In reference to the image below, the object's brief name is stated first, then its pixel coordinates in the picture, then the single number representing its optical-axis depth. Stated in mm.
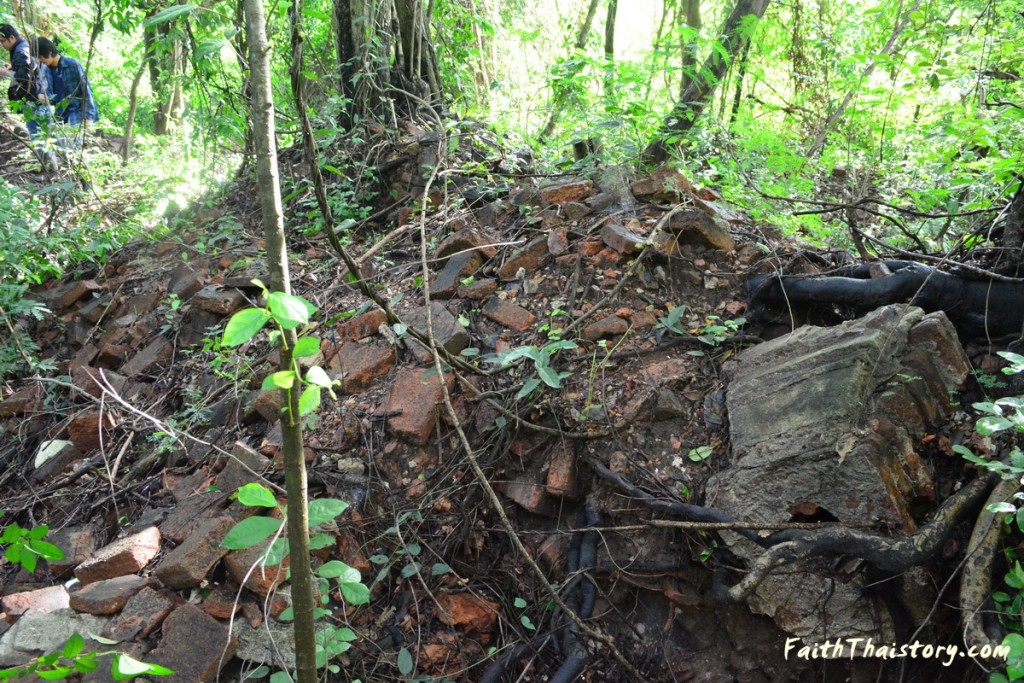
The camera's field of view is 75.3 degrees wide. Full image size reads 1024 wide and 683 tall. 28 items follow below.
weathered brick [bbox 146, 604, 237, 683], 2312
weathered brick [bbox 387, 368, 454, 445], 3027
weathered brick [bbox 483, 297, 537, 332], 3352
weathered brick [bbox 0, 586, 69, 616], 2670
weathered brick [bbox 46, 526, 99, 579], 3018
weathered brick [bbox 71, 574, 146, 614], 2561
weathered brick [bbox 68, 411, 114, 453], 3824
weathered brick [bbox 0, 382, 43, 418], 4282
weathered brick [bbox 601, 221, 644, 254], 3369
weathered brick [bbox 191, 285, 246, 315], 4297
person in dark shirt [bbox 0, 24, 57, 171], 5500
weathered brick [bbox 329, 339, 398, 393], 3336
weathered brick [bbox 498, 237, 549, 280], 3592
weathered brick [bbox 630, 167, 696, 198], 3744
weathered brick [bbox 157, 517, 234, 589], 2568
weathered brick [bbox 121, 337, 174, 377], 4262
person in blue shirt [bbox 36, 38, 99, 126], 6383
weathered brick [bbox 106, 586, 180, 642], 2449
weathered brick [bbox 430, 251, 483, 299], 3660
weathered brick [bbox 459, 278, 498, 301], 3566
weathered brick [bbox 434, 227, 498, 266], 3779
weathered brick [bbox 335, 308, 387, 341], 3562
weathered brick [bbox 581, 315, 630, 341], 3129
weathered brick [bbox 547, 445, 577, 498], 2744
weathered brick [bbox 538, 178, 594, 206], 3973
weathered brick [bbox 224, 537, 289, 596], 2545
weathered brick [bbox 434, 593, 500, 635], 2627
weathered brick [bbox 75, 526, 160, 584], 2742
